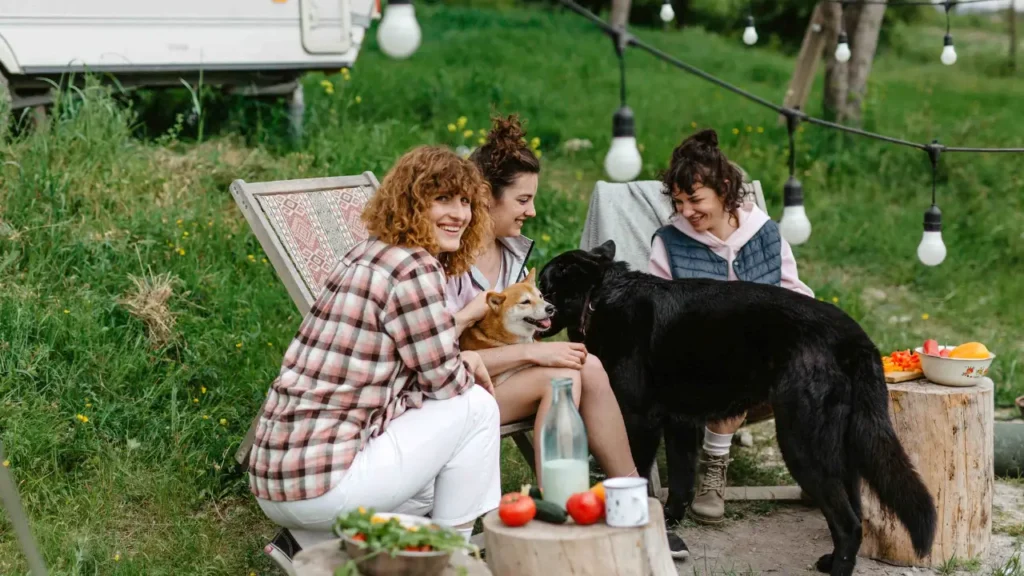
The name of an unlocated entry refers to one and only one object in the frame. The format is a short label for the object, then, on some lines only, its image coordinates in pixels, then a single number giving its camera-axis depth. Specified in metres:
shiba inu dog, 3.56
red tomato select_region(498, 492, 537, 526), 2.58
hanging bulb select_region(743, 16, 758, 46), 6.75
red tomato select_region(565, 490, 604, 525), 2.56
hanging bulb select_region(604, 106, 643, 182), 3.03
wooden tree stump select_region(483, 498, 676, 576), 2.51
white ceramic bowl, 3.71
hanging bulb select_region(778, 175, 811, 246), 4.24
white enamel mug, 2.53
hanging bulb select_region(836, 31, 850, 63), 6.27
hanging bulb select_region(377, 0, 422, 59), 2.46
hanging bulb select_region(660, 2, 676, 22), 6.61
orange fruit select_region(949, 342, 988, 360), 3.72
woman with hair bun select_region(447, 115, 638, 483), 3.47
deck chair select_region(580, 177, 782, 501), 4.74
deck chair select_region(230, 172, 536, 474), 3.86
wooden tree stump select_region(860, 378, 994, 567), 3.69
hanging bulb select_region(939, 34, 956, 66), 5.64
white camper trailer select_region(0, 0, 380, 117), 6.33
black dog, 3.36
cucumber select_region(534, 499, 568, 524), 2.59
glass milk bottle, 2.75
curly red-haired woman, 2.81
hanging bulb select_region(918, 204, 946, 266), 4.37
